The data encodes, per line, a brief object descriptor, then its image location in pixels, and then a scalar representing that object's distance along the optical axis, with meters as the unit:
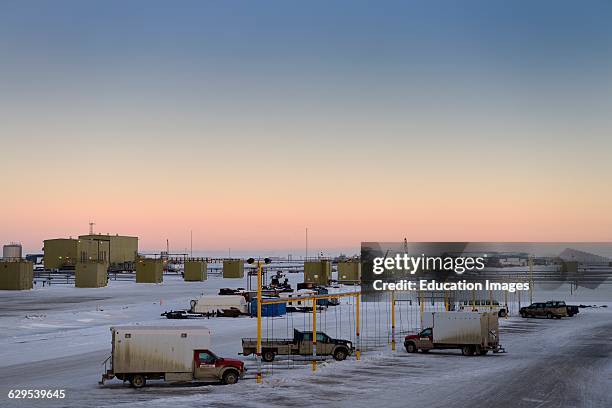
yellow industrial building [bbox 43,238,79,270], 171.25
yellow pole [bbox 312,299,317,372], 31.98
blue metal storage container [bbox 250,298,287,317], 60.53
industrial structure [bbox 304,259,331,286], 115.69
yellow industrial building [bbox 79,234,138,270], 185.50
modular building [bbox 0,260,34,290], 95.12
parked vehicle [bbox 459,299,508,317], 57.34
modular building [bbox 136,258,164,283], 123.38
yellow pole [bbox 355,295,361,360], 35.47
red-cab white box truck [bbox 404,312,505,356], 37.31
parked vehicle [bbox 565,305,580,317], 62.50
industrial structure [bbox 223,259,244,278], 141.75
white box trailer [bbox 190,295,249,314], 60.50
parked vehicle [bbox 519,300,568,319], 61.56
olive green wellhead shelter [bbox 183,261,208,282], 134.88
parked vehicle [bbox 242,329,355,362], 35.06
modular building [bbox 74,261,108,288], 105.50
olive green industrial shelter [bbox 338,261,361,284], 123.19
